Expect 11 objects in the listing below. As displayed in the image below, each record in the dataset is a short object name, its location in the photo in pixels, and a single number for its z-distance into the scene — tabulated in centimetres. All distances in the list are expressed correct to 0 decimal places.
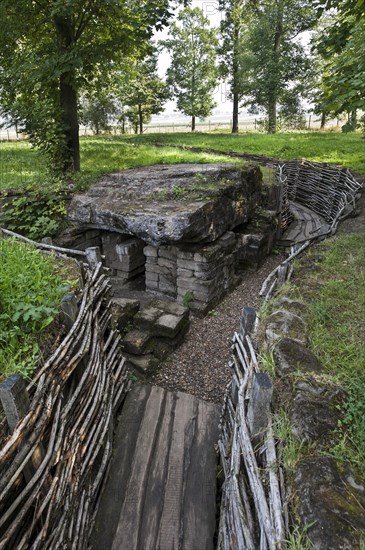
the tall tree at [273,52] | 2147
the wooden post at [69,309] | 301
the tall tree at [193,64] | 2484
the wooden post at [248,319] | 314
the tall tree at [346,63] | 520
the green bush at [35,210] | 687
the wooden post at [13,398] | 200
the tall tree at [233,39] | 2291
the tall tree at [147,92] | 2384
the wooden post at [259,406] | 221
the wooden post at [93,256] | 414
